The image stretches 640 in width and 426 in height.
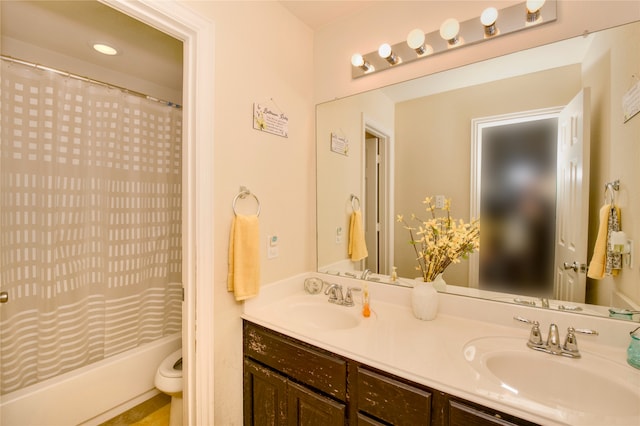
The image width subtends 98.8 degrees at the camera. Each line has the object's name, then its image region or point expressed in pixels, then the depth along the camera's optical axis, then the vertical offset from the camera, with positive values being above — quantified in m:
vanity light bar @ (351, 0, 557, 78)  1.11 +0.80
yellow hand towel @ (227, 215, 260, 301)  1.30 -0.24
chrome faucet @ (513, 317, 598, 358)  0.95 -0.48
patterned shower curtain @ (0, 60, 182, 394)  1.44 -0.09
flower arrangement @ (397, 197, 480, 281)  1.31 -0.16
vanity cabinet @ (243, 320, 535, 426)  0.82 -0.67
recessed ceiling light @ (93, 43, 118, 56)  1.69 +1.01
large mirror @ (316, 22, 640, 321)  1.02 +0.28
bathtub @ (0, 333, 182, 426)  1.43 -1.07
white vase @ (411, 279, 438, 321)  1.25 -0.42
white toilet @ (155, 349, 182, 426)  1.53 -1.00
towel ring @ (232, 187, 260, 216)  1.33 +0.07
